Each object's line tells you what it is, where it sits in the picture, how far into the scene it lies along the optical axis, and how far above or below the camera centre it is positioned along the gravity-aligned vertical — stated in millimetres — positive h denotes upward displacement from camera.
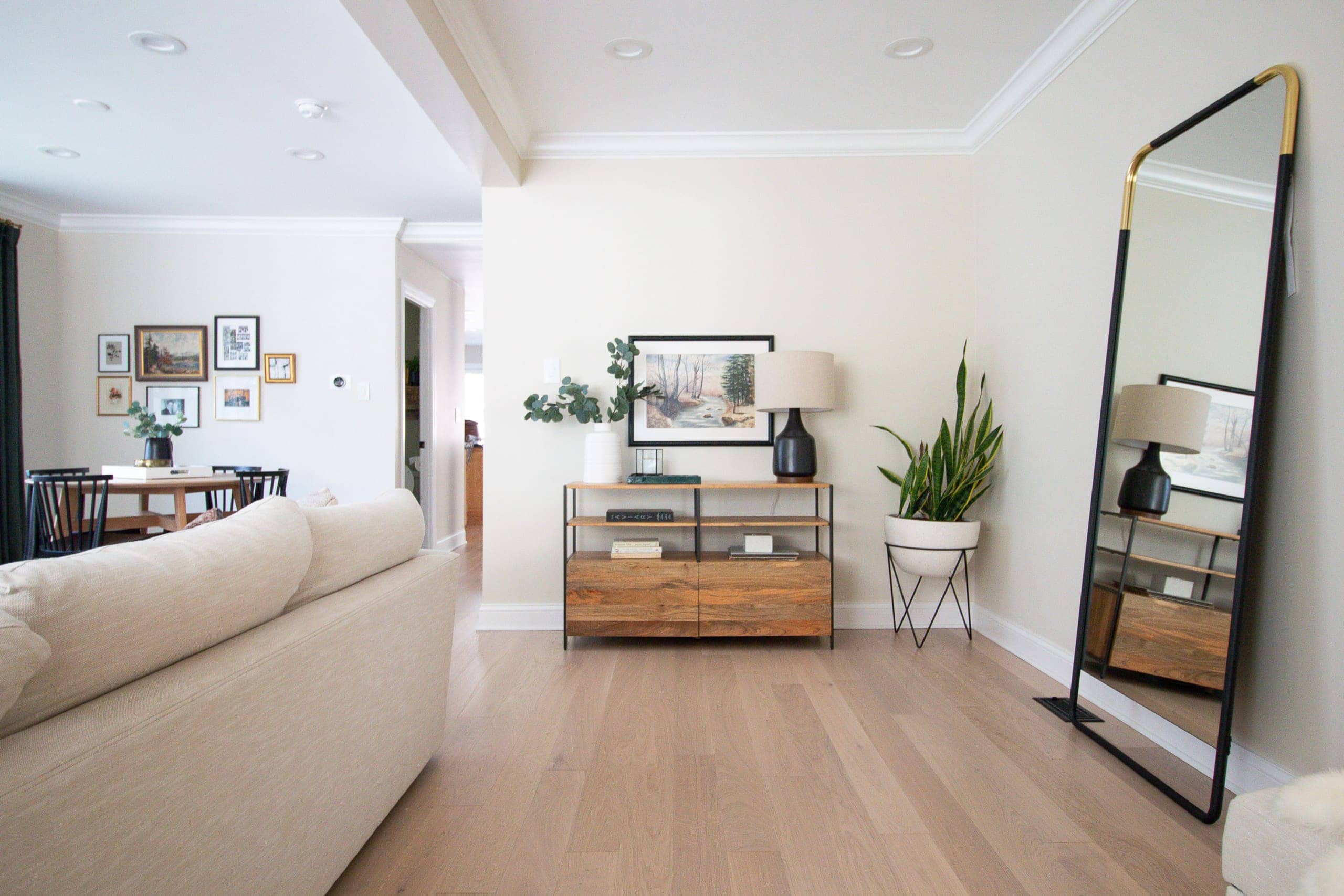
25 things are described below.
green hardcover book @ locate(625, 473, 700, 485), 3344 -406
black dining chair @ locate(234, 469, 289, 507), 3750 -580
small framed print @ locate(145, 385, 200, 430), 4840 -186
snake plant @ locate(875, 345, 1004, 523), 3209 -300
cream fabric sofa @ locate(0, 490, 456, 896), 797 -480
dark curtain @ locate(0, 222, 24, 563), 4184 -217
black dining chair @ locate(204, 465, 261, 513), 4144 -787
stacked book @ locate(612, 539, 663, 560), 3281 -740
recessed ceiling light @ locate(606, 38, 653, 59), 2725 +1381
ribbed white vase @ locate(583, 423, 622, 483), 3383 -313
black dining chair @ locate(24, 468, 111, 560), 3246 -684
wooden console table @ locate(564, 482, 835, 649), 3207 -932
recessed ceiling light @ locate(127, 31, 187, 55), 2600 +1271
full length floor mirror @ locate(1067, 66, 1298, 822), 1783 -8
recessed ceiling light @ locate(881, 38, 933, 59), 2740 +1441
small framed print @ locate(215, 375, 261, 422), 4871 -93
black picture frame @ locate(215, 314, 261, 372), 4852 +153
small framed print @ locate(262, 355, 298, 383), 4867 +89
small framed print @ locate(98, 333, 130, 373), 4805 +139
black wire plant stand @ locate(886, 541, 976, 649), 3438 -919
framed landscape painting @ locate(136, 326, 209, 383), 4832 +151
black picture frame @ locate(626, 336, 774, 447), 3590 -205
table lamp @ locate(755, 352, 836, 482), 3240 +40
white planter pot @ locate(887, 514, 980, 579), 3137 -618
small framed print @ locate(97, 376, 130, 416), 4820 -156
